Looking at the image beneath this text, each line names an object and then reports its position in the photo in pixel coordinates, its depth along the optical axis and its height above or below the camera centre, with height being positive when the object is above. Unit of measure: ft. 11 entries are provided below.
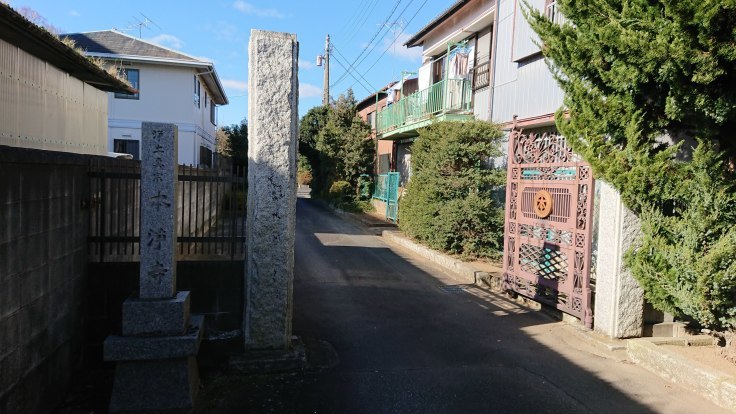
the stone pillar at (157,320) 14.15 -4.26
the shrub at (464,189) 36.40 -0.06
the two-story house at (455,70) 46.55 +12.54
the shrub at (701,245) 15.61 -1.64
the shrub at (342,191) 82.39 -1.20
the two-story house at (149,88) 65.57 +12.47
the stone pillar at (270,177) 16.67 +0.15
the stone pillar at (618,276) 19.34 -3.35
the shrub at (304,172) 130.19 +3.25
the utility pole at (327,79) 103.76 +22.43
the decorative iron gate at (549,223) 21.53 -1.57
